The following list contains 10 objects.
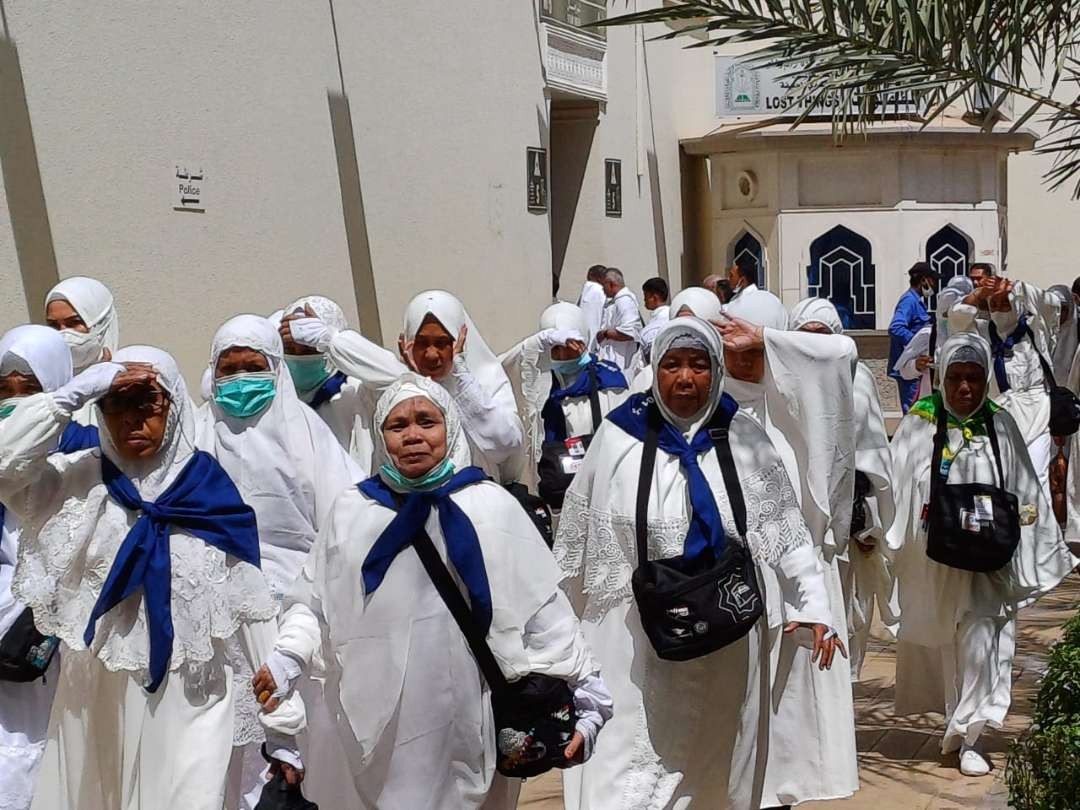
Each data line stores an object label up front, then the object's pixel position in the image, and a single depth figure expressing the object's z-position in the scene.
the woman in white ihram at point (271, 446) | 5.22
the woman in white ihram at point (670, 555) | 4.91
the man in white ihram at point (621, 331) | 13.89
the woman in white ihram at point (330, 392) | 6.53
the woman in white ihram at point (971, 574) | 6.88
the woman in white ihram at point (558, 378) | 9.55
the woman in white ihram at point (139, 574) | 4.09
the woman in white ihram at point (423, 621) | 4.01
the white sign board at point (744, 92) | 21.95
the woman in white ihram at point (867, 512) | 7.05
